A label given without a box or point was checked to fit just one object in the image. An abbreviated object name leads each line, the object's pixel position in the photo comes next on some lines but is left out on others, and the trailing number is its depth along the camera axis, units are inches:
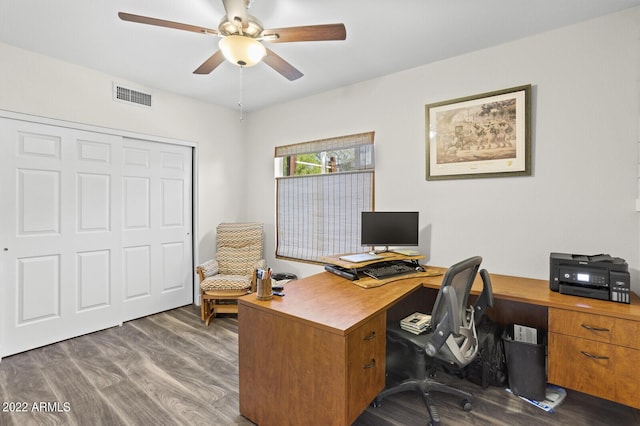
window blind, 134.6
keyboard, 94.9
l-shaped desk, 59.9
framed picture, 98.3
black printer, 74.5
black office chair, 65.8
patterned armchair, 132.1
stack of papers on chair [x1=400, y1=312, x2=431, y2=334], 80.6
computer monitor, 112.3
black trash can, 82.4
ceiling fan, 67.7
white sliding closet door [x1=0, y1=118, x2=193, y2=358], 106.3
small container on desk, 73.4
